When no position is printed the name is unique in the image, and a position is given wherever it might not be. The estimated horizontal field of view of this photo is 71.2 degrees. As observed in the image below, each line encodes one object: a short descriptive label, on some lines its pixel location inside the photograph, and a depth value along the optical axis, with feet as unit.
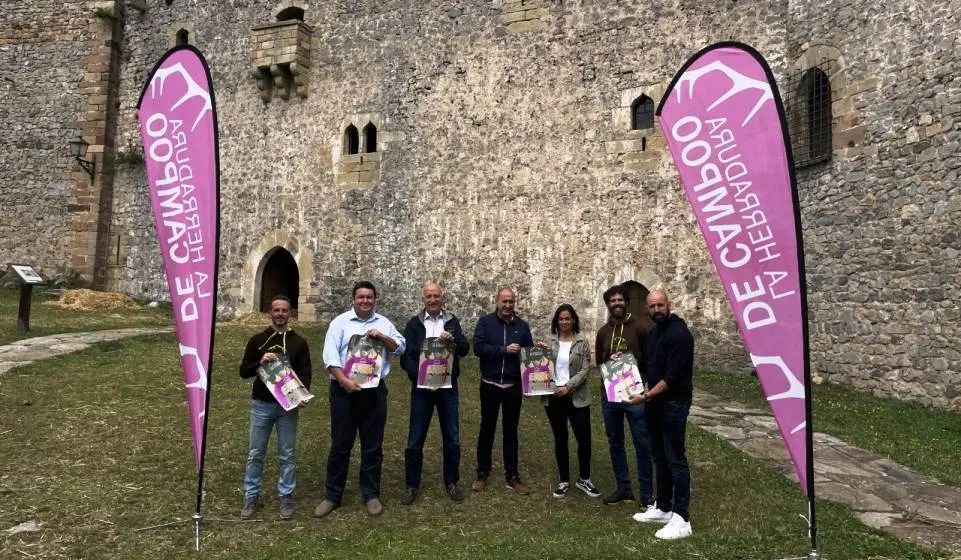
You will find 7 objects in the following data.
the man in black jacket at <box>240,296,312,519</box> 15.12
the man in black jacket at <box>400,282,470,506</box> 16.57
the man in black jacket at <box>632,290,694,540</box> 14.16
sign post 34.58
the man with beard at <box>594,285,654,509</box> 16.16
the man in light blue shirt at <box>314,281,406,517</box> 15.66
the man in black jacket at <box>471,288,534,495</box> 17.03
